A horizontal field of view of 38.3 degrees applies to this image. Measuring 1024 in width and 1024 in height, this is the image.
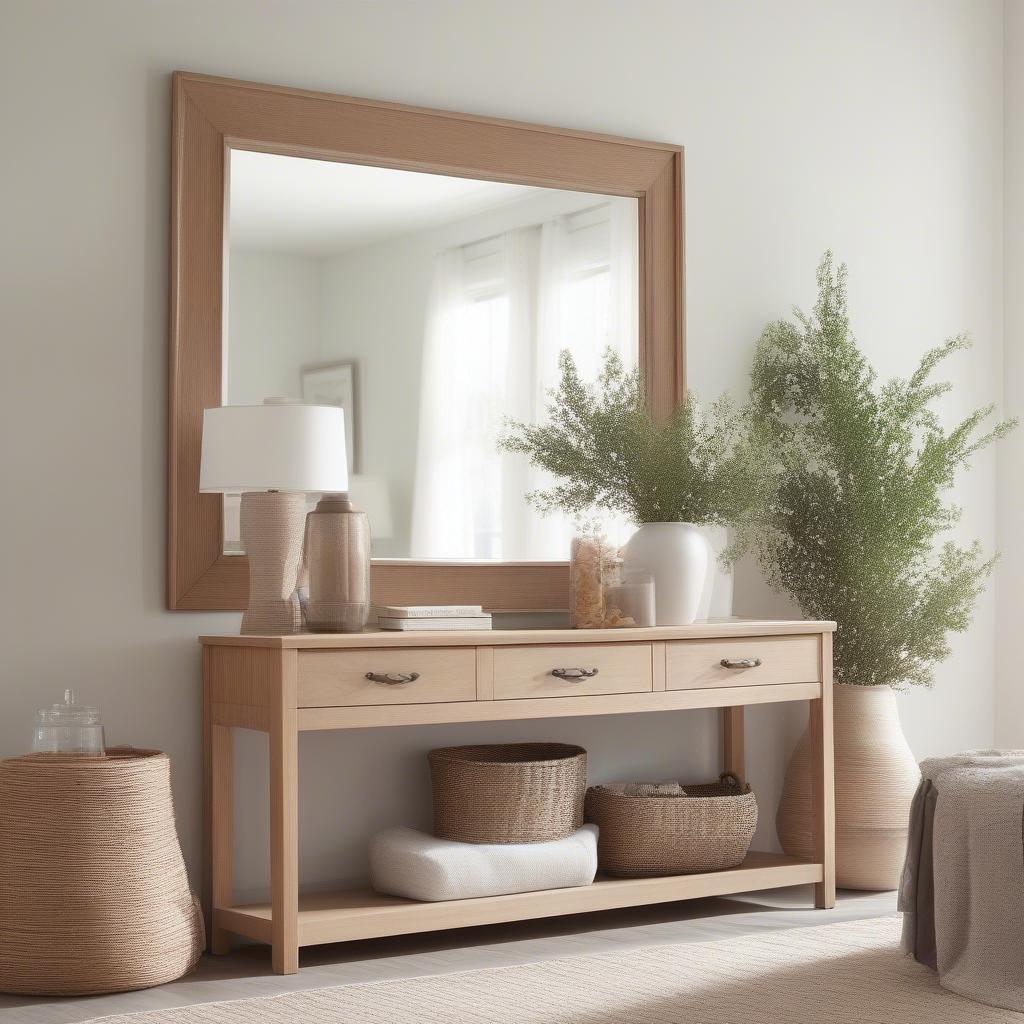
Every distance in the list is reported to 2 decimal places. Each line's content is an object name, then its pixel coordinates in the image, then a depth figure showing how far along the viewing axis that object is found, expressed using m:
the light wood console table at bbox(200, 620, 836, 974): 2.83
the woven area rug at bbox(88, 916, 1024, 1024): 2.49
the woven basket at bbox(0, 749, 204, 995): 2.64
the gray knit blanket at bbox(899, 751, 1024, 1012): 2.57
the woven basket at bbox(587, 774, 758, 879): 3.33
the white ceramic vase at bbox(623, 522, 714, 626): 3.37
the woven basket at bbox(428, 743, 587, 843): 3.14
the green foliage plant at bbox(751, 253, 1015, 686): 3.81
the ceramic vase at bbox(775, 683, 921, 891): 3.68
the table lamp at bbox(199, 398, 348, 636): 2.96
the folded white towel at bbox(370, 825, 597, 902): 3.03
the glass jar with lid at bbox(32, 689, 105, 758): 2.84
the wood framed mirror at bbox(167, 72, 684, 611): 3.15
